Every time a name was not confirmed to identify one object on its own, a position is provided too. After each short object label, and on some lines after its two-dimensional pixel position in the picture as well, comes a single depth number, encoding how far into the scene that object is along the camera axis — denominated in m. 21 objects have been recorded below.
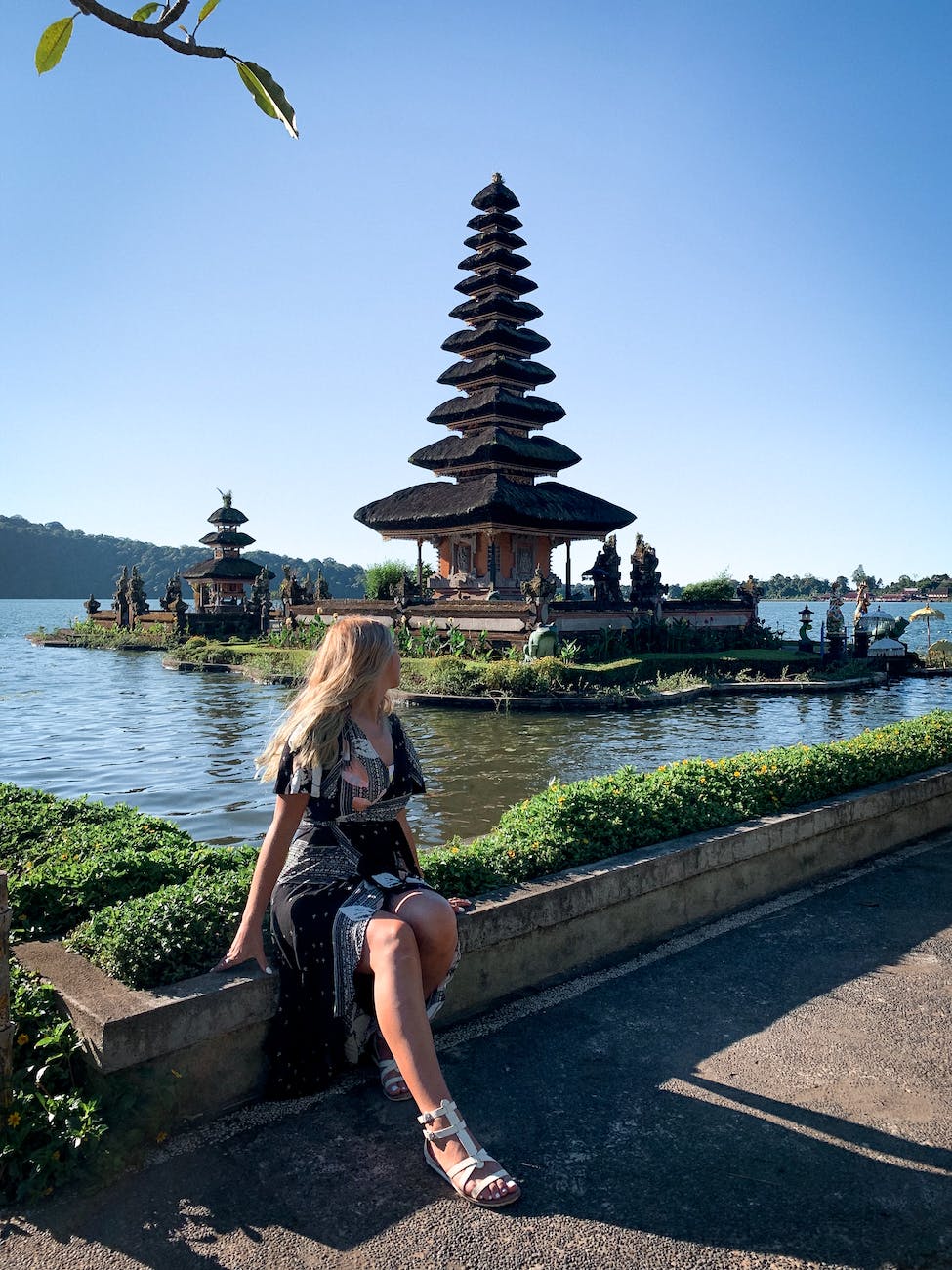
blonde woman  2.98
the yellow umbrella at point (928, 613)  36.13
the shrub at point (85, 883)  4.00
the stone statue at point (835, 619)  31.86
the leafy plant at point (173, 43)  1.95
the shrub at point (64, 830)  4.94
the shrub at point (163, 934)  3.31
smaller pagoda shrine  49.47
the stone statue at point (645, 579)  31.25
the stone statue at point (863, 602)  35.41
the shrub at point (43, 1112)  2.67
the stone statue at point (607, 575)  32.25
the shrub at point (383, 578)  40.03
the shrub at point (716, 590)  40.00
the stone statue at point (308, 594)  38.56
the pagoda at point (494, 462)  34.53
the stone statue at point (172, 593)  46.47
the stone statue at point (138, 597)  47.47
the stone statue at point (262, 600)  42.91
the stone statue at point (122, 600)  48.19
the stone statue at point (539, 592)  26.11
